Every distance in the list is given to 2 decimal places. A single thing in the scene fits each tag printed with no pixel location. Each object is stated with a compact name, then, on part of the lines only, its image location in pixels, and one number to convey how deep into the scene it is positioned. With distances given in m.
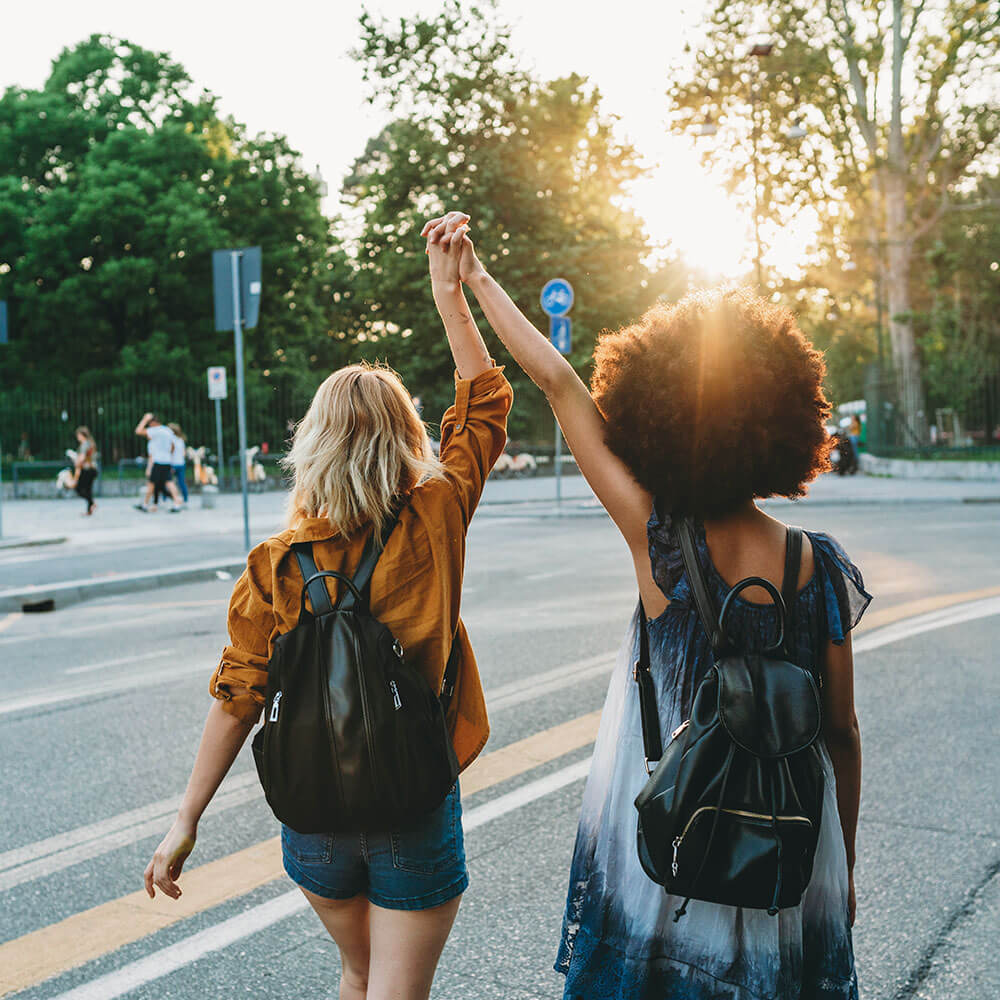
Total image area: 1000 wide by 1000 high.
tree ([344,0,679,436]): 36.47
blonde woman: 2.21
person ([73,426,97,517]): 22.70
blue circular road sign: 19.61
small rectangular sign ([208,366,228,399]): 21.92
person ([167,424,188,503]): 23.16
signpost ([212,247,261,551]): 13.45
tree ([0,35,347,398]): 34.78
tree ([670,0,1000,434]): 30.58
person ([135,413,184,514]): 22.22
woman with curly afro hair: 2.02
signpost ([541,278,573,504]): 19.62
